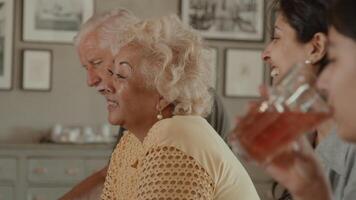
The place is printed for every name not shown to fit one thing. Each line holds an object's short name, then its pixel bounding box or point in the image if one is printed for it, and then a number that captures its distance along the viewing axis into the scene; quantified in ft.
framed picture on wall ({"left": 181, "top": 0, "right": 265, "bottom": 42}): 20.03
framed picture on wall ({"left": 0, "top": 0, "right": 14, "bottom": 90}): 18.71
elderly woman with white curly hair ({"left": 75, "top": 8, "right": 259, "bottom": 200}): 6.55
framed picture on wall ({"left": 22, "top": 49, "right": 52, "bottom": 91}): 18.90
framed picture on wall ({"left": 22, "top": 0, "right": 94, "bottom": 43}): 18.86
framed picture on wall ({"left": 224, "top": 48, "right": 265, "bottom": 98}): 20.29
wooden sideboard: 17.69
